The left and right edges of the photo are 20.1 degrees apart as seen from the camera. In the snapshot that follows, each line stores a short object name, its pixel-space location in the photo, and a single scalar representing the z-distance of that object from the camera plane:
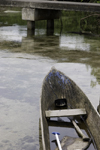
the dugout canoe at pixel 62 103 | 4.20
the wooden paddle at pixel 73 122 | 4.11
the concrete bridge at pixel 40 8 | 12.41
